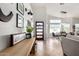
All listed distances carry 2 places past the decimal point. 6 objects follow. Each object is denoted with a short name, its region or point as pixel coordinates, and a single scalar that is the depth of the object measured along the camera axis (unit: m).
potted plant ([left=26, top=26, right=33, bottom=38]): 2.59
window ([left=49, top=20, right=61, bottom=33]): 7.25
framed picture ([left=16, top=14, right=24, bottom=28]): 1.74
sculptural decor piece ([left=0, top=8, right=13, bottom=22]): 1.02
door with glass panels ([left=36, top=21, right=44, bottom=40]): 5.27
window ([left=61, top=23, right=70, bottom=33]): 6.83
